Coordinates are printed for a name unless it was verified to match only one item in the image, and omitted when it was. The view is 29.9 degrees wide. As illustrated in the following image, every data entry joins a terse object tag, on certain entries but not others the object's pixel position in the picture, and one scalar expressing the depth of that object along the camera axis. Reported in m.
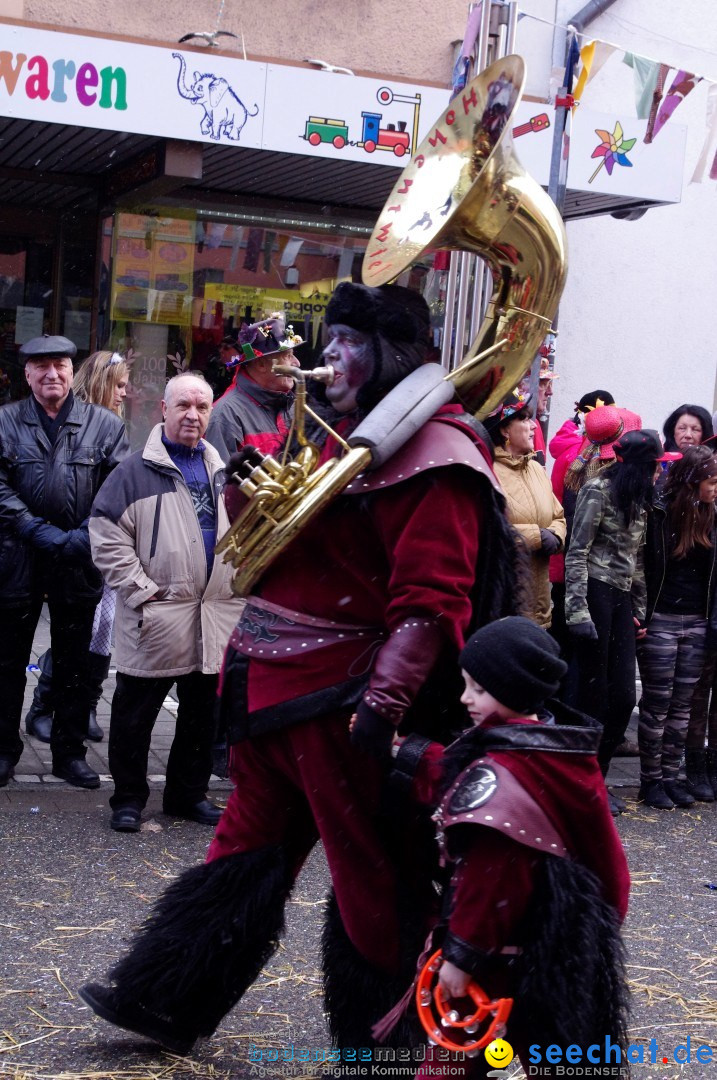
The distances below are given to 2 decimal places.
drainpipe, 6.59
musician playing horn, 3.11
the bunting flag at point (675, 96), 8.75
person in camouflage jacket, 6.12
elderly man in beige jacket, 5.38
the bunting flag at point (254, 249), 10.20
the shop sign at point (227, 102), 7.71
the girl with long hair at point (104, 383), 6.67
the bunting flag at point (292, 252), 10.32
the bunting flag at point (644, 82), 8.71
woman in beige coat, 6.24
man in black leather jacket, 5.73
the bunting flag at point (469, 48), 5.97
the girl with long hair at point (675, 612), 6.45
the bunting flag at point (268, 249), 10.26
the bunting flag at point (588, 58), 8.31
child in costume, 2.69
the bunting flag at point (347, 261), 10.47
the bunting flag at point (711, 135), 9.06
